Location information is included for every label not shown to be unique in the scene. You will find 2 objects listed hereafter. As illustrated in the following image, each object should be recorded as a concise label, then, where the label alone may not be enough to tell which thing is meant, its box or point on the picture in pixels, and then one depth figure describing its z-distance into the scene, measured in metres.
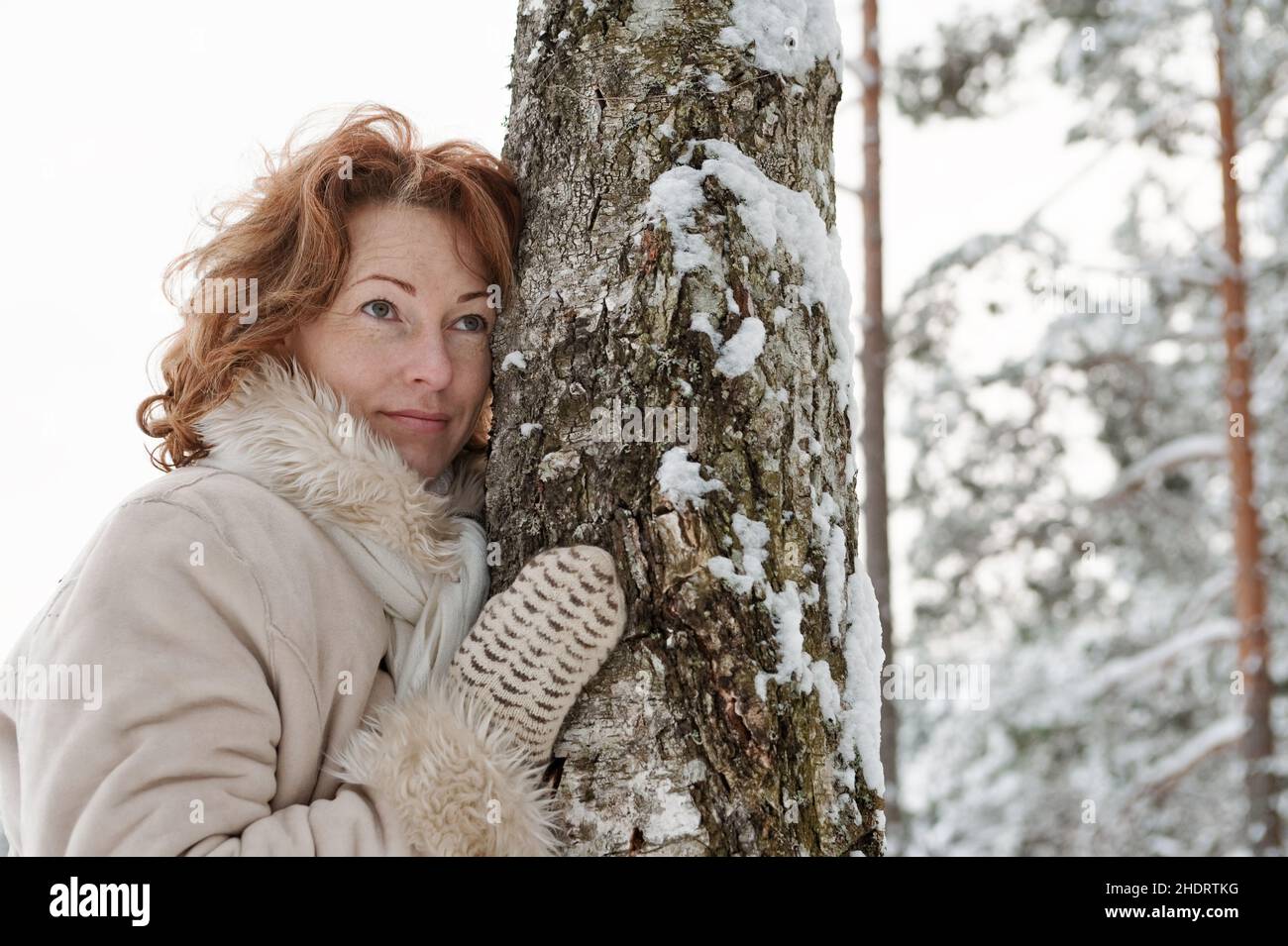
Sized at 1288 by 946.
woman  1.55
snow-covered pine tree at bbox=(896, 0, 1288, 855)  7.48
